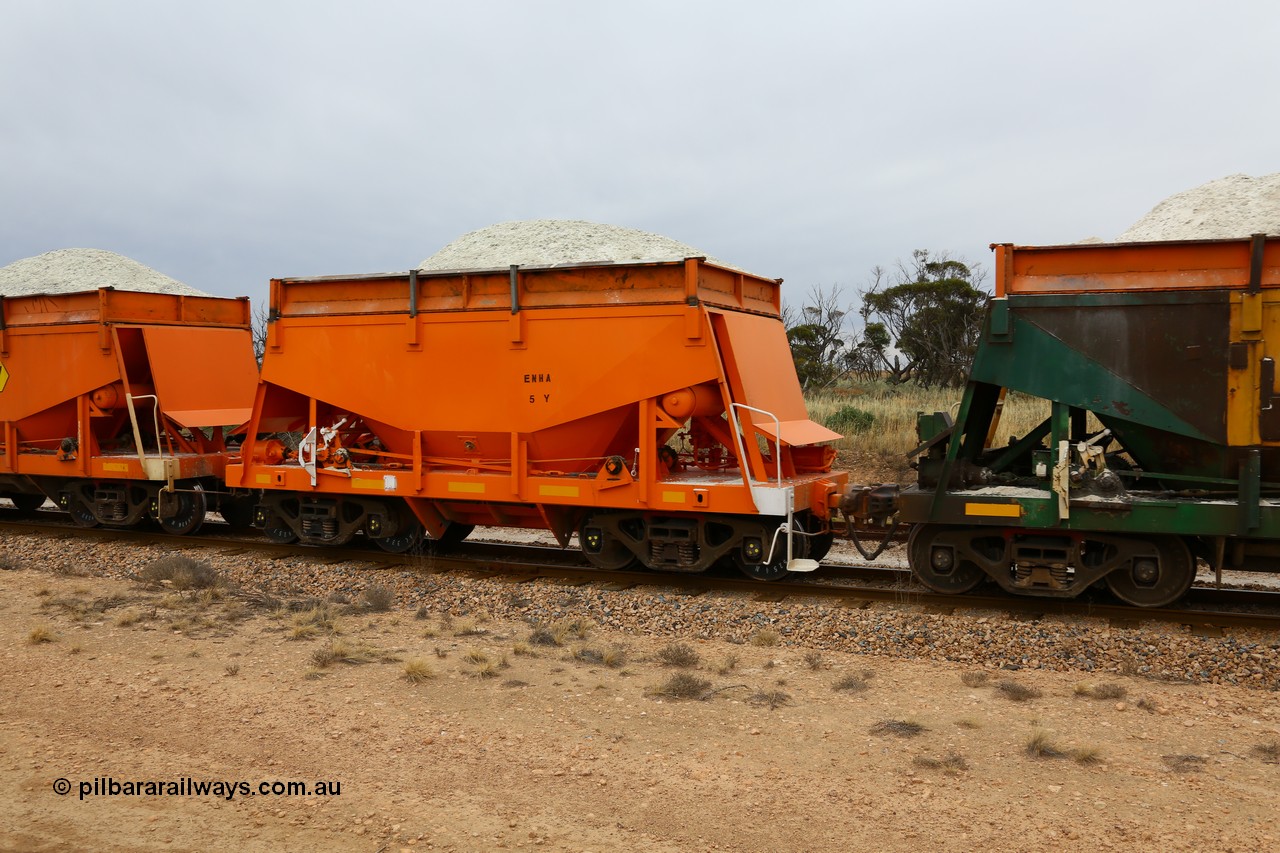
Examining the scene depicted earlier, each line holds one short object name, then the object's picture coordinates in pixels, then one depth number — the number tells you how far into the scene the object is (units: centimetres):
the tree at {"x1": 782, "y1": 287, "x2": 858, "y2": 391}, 2880
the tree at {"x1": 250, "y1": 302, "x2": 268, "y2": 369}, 3173
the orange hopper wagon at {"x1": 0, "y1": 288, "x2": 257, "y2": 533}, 1289
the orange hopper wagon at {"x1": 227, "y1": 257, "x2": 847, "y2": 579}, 933
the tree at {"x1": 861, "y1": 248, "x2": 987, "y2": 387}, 2759
